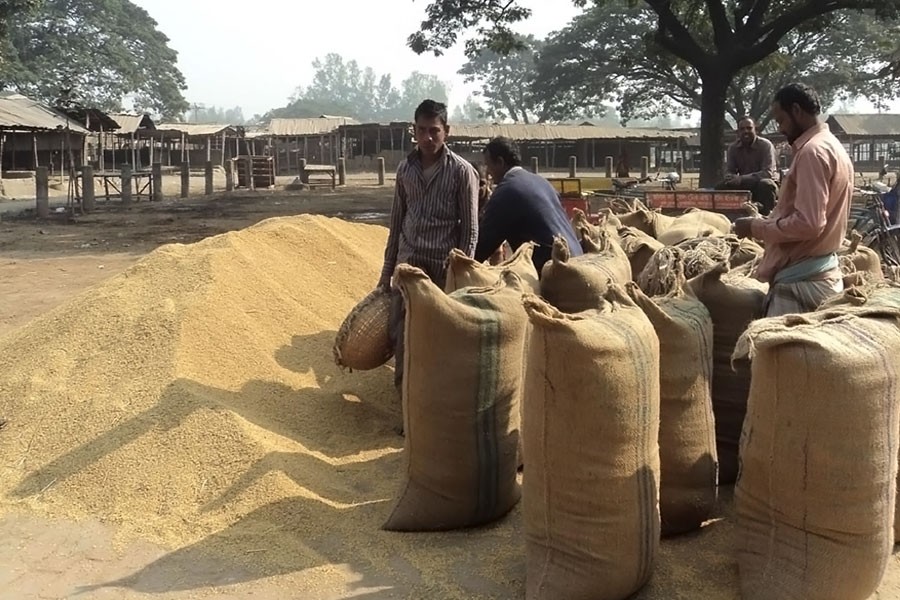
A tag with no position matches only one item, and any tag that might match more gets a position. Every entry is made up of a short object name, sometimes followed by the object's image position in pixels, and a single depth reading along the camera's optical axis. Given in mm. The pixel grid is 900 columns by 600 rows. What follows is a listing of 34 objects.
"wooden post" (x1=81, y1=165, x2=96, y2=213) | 18188
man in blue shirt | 4191
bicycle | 7605
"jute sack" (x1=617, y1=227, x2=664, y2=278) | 4715
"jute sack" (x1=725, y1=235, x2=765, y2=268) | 4586
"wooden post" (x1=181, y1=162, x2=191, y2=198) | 23469
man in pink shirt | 3125
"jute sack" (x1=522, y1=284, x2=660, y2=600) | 2555
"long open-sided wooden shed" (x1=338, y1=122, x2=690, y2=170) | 37594
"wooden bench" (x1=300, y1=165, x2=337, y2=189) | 28703
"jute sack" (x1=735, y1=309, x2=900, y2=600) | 2463
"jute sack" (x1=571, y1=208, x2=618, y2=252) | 4574
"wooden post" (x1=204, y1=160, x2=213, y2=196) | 25022
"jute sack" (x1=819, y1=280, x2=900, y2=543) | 2754
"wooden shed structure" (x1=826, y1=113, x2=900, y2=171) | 39906
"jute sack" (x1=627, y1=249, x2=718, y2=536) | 2984
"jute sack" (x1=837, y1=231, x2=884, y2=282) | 4201
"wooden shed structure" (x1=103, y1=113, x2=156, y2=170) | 34562
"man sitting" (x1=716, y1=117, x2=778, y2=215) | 7117
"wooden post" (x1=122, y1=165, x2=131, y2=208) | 19828
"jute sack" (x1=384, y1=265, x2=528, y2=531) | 3141
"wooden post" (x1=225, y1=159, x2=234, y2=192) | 27531
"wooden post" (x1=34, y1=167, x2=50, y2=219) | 17125
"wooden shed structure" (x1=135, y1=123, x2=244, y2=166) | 36938
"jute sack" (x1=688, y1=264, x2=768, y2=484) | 3492
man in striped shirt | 4230
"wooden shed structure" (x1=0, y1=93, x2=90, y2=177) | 26094
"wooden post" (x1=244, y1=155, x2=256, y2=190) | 28547
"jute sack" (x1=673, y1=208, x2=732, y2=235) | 6059
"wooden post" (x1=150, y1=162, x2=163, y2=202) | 21362
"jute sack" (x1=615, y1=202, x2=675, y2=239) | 6047
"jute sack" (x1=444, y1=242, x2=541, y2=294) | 3785
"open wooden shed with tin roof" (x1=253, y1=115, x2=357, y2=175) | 39688
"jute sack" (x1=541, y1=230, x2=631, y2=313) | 3557
